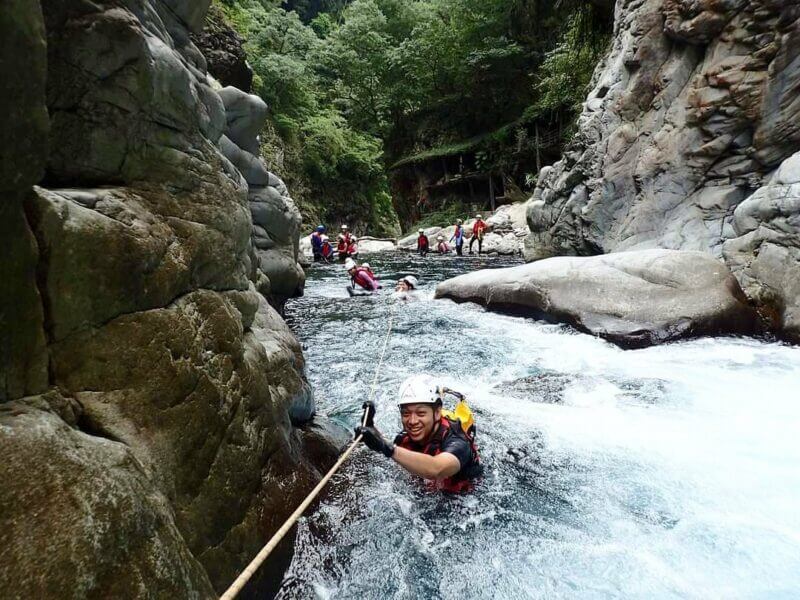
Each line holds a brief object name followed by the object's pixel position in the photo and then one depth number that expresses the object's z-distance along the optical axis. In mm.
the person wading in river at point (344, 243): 19527
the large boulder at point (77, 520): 1235
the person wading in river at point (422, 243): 23641
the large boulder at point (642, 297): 7070
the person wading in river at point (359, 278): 12618
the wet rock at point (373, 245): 28178
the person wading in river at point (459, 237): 22594
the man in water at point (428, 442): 3174
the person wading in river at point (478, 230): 22969
